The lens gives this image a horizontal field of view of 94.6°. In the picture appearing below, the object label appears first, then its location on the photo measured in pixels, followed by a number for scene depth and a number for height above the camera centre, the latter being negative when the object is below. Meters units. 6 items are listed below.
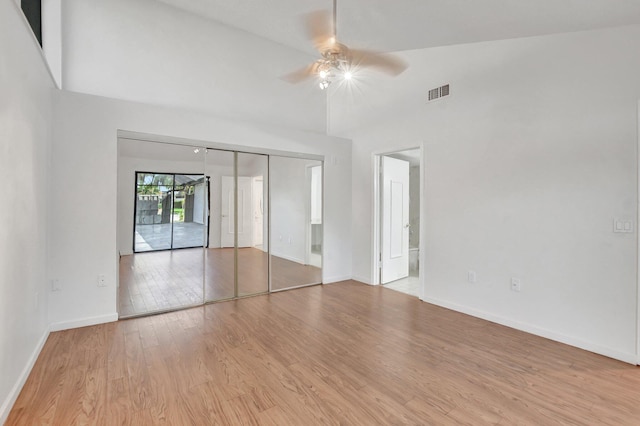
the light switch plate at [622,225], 2.47 -0.10
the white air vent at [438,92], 3.72 +1.55
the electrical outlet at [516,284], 3.13 -0.76
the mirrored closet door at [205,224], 3.69 -0.15
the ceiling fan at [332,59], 2.29 +1.38
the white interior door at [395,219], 4.87 -0.10
